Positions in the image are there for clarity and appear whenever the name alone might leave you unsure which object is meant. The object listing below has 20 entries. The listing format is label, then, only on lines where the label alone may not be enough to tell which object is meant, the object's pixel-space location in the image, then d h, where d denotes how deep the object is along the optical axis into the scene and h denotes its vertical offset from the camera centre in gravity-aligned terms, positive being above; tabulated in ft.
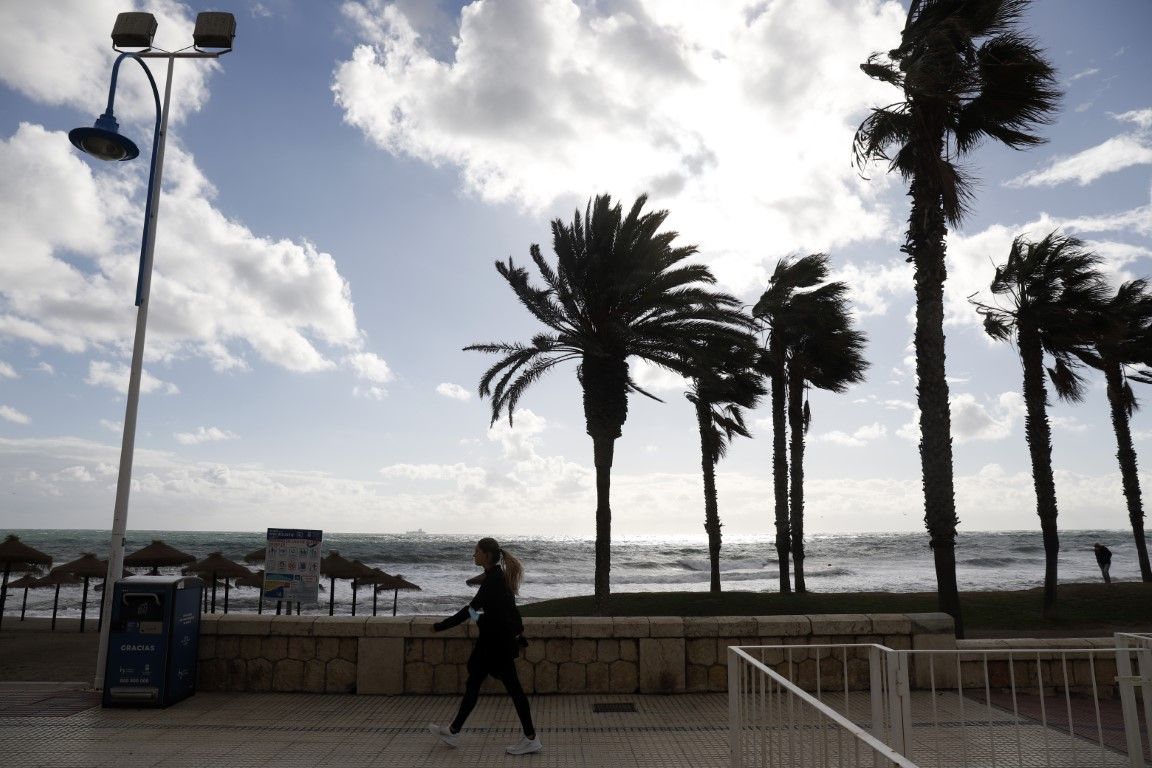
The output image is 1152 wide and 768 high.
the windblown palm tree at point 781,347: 79.92 +18.65
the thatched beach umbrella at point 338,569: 71.05 -4.40
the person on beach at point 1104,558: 89.14 -3.47
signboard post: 31.53 -1.75
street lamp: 28.48 +13.66
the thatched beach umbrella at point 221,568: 69.72 -4.38
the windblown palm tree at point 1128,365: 78.28 +16.50
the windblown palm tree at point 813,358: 80.89 +17.45
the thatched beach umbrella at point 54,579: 68.13 -5.44
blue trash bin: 24.61 -3.94
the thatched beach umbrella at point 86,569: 68.49 -4.51
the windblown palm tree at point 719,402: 62.49 +12.30
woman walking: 20.72 -3.17
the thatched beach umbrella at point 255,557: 74.23 -3.57
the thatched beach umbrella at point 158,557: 68.85 -3.46
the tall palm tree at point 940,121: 42.91 +23.54
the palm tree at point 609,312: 59.77 +16.24
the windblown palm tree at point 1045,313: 64.08 +17.49
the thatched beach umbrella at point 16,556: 63.62 -3.23
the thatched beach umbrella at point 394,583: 73.19 -5.89
